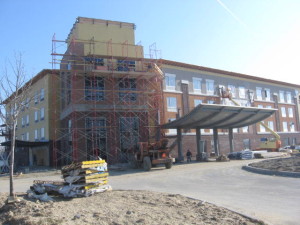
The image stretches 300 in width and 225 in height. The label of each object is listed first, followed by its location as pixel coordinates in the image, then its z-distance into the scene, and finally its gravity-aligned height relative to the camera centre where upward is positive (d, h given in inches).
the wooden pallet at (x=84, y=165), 412.2 -26.7
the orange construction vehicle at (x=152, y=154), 898.7 -34.7
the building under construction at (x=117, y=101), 1109.1 +186.7
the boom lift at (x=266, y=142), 1508.4 -17.8
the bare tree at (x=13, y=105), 379.2 +57.9
